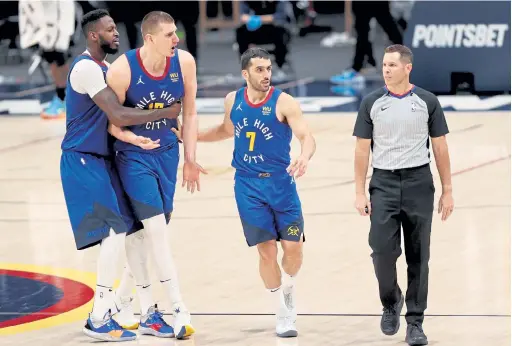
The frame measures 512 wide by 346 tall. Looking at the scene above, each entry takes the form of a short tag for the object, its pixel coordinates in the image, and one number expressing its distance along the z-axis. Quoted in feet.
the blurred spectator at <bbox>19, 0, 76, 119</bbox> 117.08
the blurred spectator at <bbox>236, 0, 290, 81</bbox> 142.10
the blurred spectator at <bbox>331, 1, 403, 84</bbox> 141.69
